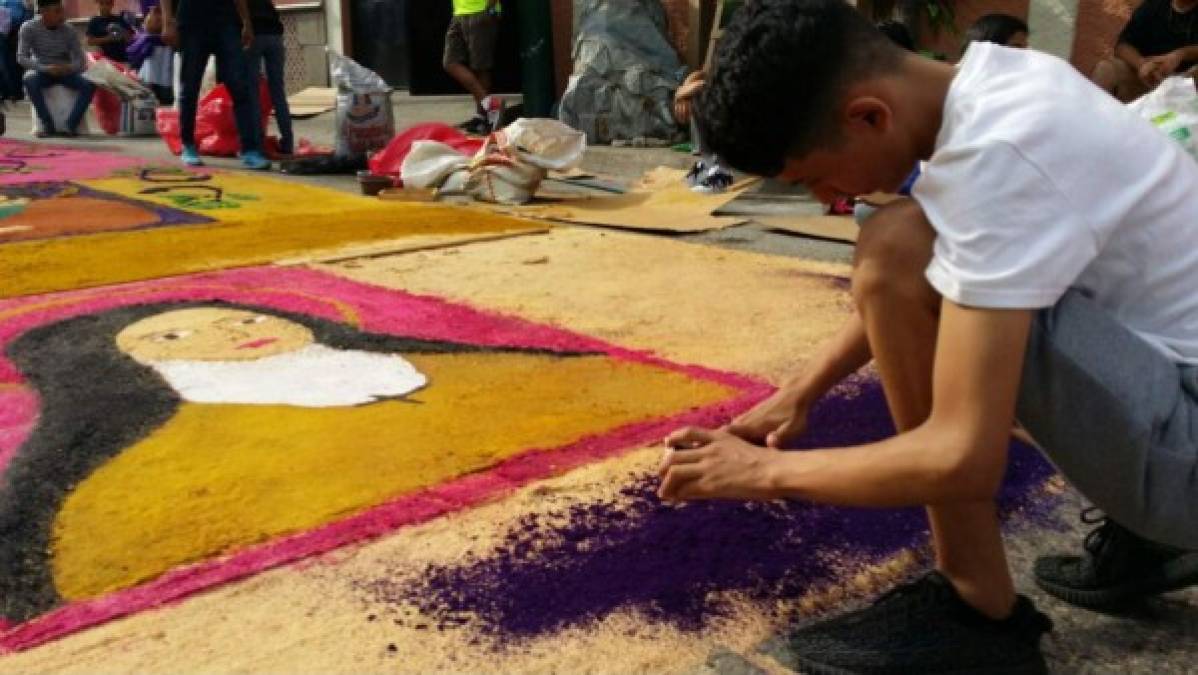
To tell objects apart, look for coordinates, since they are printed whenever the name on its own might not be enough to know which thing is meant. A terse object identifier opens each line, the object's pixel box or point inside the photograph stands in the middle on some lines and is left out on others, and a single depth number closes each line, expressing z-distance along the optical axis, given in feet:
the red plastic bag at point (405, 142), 19.94
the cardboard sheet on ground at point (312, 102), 33.37
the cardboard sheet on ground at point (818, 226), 13.93
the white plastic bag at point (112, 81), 29.99
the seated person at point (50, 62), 29.99
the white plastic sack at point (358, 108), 21.75
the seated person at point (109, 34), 36.37
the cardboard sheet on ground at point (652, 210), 15.01
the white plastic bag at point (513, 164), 16.99
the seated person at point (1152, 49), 15.61
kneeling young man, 3.65
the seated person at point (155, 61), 33.65
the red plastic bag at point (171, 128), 24.86
